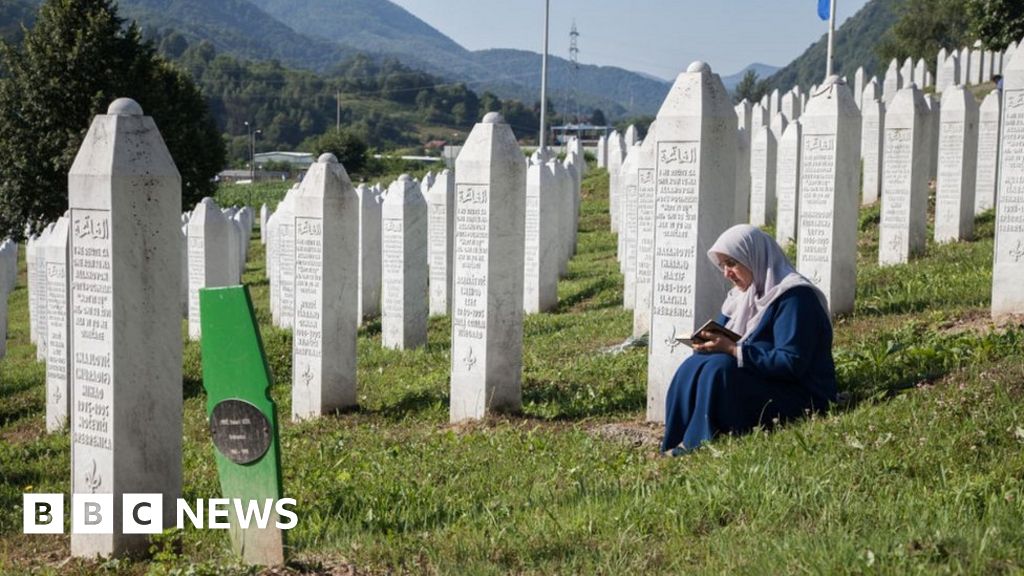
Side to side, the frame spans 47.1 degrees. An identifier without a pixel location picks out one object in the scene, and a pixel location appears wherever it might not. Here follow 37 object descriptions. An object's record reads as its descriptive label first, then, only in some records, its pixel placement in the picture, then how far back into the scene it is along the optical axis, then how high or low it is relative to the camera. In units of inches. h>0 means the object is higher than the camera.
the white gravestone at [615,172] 1077.8 +20.0
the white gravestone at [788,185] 638.5 +5.5
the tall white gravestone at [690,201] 332.8 -2.3
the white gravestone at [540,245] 672.4 -31.1
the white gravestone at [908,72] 1547.7 +165.4
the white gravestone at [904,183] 582.9 +6.7
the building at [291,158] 4175.7 +109.9
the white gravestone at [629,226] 629.3 -20.7
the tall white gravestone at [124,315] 247.8 -27.6
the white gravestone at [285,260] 594.9 -37.8
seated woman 281.0 -39.8
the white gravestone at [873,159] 834.3 +26.8
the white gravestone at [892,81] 1488.4 +150.9
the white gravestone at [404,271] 581.3 -40.6
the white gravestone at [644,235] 515.2 -19.0
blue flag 1158.2 +184.2
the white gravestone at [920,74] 1588.3 +165.9
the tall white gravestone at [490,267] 376.2 -24.5
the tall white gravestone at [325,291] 429.1 -37.7
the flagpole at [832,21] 1025.5 +154.7
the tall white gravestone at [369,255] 637.9 -37.0
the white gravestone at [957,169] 635.5 +15.6
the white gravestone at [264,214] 1505.3 -34.6
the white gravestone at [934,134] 808.9 +45.2
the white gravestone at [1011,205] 416.5 -2.4
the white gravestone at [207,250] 690.2 -37.5
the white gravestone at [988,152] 703.1 +28.4
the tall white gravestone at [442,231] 668.7 -23.9
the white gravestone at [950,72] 1595.0 +169.7
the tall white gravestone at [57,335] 486.9 -64.3
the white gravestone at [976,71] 1648.6 +177.5
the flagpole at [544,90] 1490.8 +130.9
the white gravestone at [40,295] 706.6 -70.6
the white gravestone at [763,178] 858.8 +12.1
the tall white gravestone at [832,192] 450.3 +1.2
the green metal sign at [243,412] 206.4 -40.0
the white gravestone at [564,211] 780.6 -14.4
